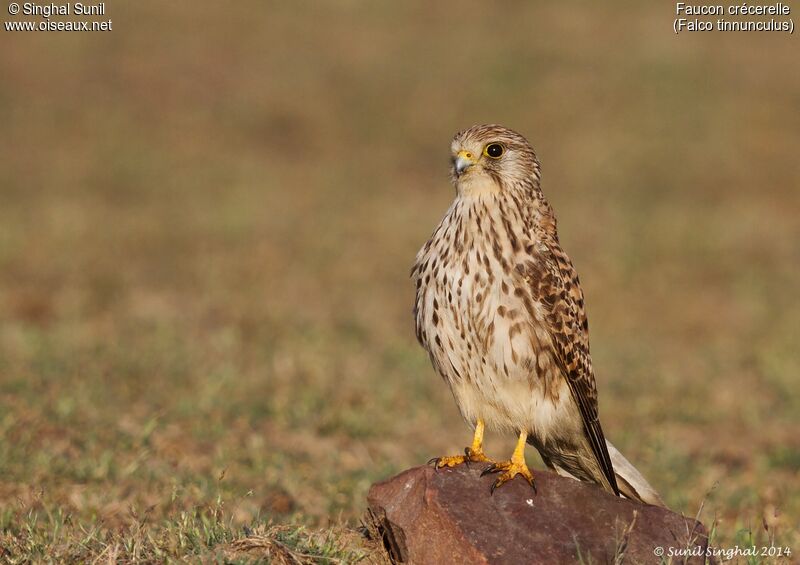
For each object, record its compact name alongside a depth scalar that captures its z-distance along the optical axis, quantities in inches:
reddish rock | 319.0
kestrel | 354.3
